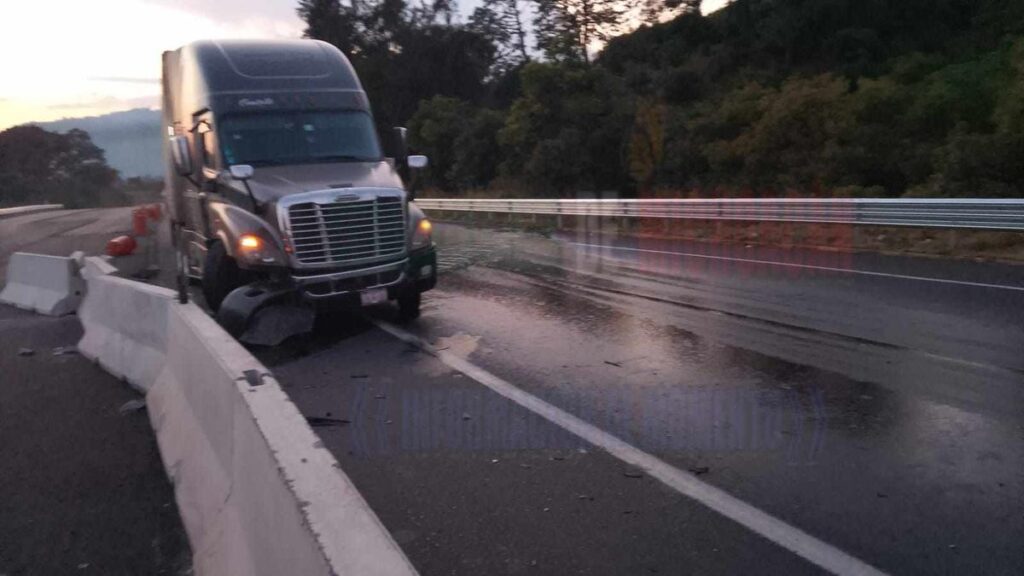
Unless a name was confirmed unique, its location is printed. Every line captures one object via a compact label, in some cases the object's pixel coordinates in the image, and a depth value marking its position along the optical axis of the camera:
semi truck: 10.90
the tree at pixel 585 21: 47.72
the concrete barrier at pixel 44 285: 13.48
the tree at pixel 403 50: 61.62
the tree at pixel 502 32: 61.82
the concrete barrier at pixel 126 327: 8.34
